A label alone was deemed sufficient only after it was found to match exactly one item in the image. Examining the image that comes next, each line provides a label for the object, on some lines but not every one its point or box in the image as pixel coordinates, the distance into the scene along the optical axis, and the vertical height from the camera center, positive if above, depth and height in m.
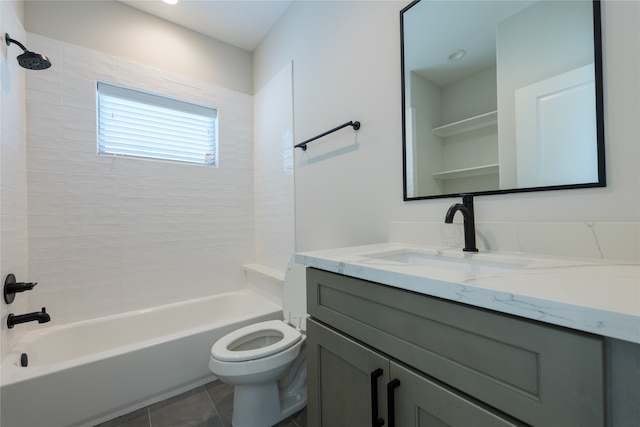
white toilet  1.29 -0.73
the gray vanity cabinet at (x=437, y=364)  0.42 -0.31
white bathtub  1.28 -0.82
